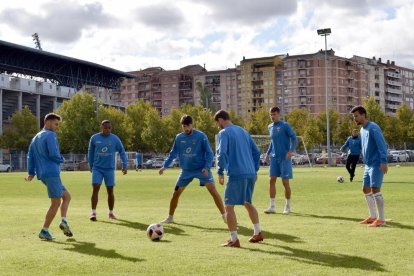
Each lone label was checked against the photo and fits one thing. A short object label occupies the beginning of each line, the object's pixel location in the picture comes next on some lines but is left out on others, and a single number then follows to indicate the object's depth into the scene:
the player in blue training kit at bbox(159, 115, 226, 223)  12.48
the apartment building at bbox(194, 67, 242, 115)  164.62
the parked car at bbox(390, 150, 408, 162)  78.75
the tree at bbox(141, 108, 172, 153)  88.75
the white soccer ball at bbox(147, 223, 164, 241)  10.09
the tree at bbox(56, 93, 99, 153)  79.06
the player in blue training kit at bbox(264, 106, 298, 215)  14.53
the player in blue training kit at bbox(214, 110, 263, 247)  9.34
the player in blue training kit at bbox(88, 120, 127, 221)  14.02
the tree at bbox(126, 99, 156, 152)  89.81
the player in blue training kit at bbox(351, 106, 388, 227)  11.54
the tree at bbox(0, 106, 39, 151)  80.81
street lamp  72.56
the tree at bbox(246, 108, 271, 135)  99.50
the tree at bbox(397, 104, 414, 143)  100.84
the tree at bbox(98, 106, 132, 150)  83.88
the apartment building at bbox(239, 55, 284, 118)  156.62
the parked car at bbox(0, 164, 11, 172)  72.06
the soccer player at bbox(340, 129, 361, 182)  26.30
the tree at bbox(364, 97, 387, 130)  92.25
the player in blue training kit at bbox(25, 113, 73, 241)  10.59
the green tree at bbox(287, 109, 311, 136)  99.97
